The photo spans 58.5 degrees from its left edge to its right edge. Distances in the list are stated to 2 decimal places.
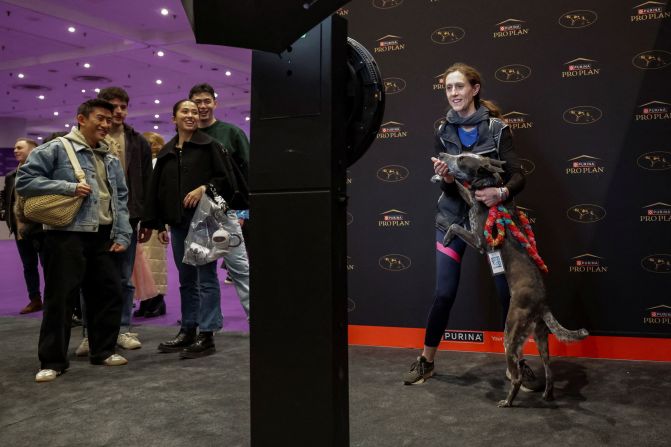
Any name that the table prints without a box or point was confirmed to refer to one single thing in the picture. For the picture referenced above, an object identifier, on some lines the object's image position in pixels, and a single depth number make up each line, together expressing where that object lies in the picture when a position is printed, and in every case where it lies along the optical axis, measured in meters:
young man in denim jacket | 3.71
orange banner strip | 4.03
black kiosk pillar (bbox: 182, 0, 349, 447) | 1.73
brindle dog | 3.07
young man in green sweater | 4.64
